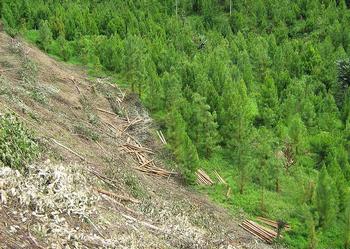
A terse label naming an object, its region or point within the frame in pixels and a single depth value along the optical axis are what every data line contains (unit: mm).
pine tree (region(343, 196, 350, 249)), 16406
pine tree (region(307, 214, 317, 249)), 16469
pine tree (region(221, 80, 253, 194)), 19188
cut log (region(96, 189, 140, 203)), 12489
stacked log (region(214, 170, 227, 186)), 20281
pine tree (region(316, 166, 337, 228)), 17203
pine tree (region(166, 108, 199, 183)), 19078
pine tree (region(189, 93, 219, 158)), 20875
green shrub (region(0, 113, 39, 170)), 10863
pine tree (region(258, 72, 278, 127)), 24453
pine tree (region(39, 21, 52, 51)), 30625
